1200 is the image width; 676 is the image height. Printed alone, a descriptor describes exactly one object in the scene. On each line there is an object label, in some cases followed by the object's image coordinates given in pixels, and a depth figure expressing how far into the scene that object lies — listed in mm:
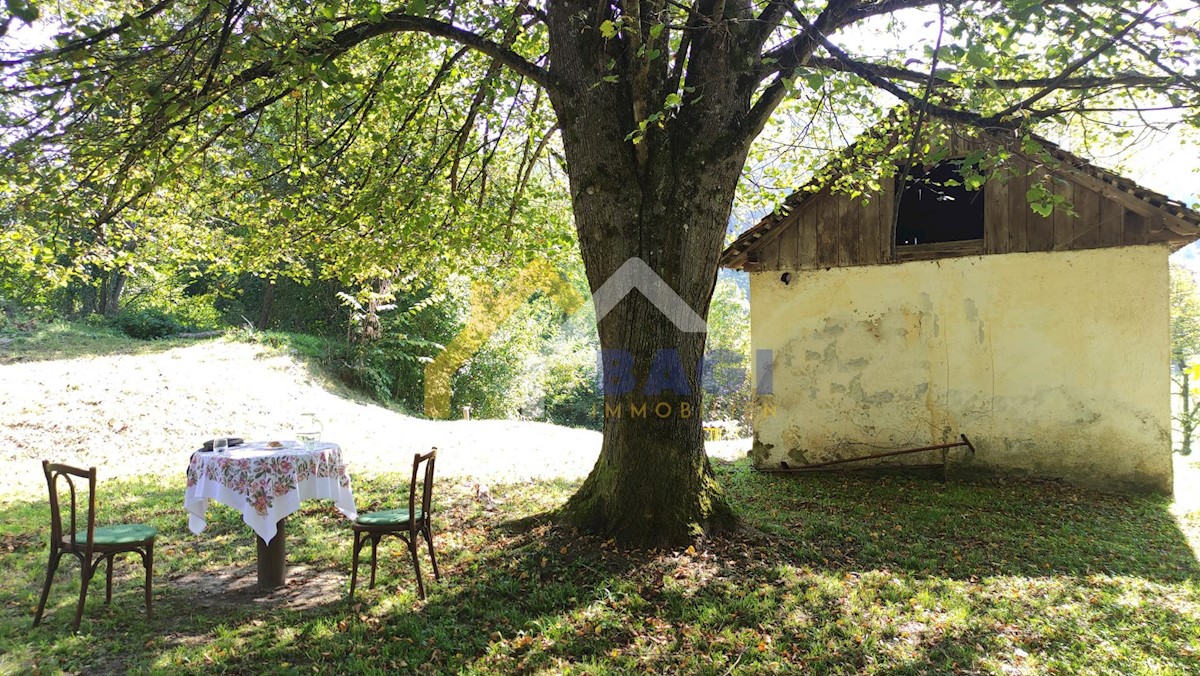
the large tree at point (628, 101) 4430
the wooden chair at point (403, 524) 4668
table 4535
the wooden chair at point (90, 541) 4066
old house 8602
